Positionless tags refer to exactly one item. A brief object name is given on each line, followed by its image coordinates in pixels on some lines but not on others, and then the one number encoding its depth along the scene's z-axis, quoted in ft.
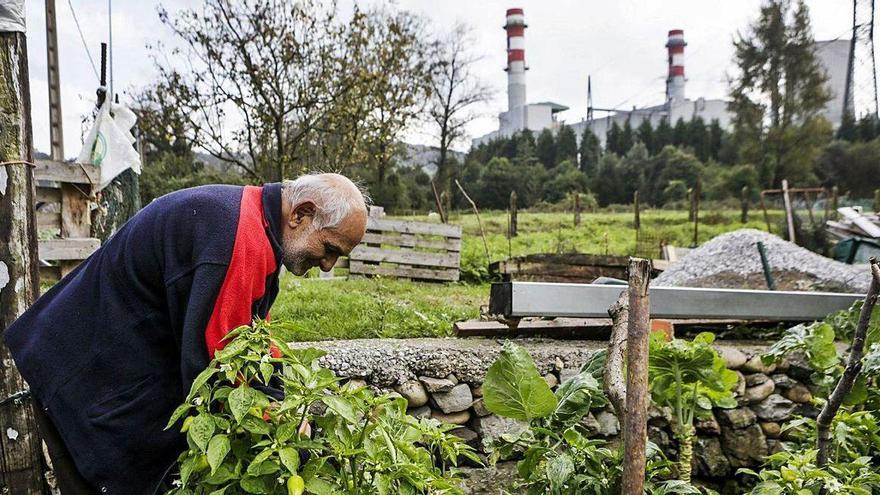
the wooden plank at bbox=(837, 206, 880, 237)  27.99
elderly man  5.63
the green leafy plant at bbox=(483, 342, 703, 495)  7.34
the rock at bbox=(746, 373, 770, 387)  13.23
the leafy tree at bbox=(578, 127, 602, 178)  115.55
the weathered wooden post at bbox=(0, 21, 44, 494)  8.00
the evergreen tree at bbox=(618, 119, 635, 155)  119.44
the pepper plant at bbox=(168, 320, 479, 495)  4.66
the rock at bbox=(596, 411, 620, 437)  12.14
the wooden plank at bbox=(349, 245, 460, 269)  27.12
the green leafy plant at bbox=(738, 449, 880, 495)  6.73
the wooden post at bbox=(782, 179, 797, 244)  35.10
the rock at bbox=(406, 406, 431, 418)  11.64
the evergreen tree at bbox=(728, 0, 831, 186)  76.23
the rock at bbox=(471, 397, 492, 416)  11.89
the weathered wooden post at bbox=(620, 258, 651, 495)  6.52
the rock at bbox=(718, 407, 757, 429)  12.89
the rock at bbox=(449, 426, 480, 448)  11.84
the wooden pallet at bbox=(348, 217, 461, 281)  27.14
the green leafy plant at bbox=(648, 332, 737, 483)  9.14
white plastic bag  17.24
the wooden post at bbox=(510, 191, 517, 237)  50.85
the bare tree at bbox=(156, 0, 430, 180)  36.86
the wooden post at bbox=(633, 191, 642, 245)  53.28
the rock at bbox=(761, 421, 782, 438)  13.09
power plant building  139.74
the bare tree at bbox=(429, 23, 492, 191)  90.07
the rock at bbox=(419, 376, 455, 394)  11.66
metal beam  12.96
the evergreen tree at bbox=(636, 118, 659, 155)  117.08
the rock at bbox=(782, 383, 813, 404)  13.41
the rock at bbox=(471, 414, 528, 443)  11.81
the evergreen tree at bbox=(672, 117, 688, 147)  114.62
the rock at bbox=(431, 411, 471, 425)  11.71
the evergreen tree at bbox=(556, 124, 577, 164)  117.50
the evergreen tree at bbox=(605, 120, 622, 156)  120.26
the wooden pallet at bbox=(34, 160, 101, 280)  17.29
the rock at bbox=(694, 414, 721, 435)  12.64
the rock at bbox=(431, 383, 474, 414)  11.68
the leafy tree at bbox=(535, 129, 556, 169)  119.14
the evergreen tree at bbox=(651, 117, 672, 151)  115.75
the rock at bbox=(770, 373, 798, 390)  13.50
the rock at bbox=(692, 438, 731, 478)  12.55
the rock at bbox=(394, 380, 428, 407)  11.53
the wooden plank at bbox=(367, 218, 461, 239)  27.46
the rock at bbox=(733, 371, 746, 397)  12.95
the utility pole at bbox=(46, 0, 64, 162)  24.95
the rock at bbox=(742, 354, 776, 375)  13.21
